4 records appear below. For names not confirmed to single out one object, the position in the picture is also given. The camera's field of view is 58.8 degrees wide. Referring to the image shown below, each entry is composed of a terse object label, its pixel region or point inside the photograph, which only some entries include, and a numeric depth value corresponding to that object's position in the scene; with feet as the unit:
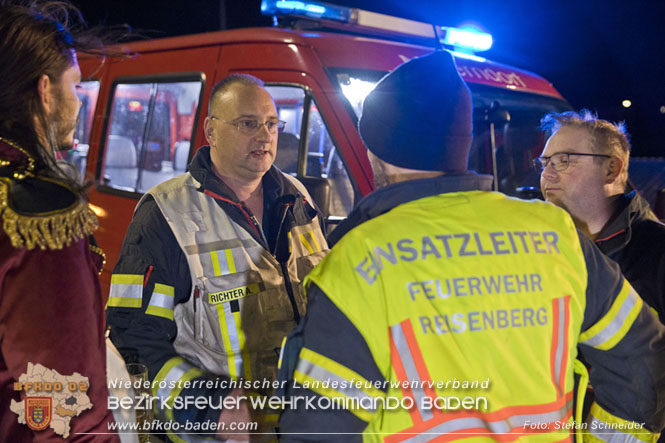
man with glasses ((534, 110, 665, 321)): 8.27
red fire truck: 12.93
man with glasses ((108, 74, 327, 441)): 7.12
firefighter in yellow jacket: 4.65
